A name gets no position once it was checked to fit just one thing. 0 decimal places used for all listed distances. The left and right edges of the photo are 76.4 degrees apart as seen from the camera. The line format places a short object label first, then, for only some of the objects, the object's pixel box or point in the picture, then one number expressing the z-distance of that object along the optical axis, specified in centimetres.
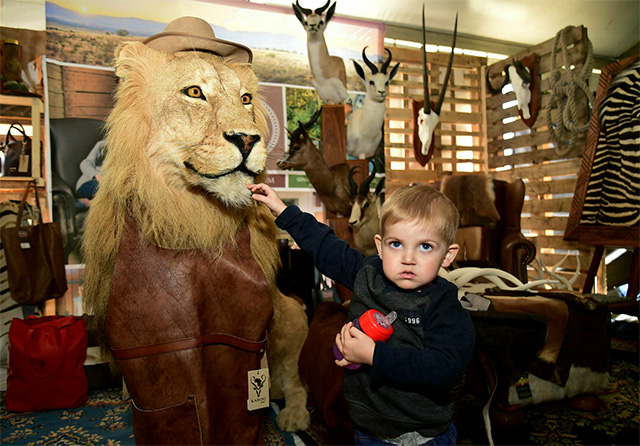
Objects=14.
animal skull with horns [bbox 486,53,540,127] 461
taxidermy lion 107
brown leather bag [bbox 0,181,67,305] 279
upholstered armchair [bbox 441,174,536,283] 353
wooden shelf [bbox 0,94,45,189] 306
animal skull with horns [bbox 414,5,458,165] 400
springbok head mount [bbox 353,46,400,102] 332
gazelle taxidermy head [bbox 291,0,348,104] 319
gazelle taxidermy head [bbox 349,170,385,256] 313
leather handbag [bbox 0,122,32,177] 298
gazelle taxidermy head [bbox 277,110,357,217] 321
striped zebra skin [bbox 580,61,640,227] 308
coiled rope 393
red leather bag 229
